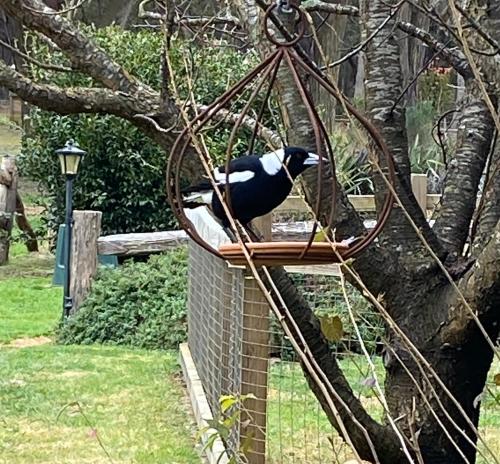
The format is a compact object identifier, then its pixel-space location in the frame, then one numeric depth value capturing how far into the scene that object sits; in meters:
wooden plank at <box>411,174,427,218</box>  7.31
